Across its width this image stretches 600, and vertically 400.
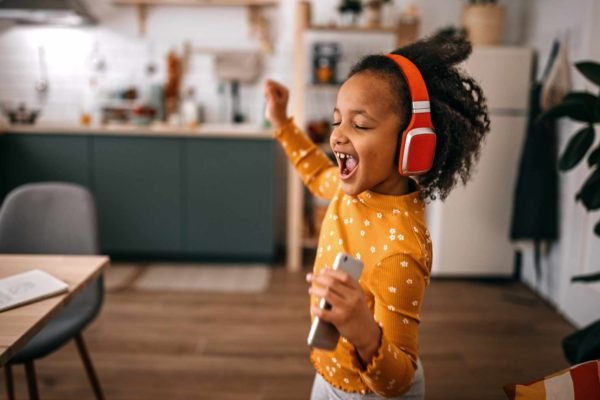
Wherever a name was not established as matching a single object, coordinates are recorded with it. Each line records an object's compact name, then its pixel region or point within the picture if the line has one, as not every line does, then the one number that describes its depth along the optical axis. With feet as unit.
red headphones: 2.72
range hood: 11.35
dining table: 3.17
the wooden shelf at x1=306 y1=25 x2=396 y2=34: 10.97
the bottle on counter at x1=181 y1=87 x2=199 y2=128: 12.56
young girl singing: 2.59
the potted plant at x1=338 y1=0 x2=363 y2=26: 11.55
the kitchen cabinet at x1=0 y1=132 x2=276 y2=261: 11.69
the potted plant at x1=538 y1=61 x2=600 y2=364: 5.97
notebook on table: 3.66
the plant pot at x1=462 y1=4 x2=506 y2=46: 11.01
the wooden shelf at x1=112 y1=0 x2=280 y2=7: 12.75
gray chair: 5.85
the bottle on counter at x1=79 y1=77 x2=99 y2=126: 13.47
